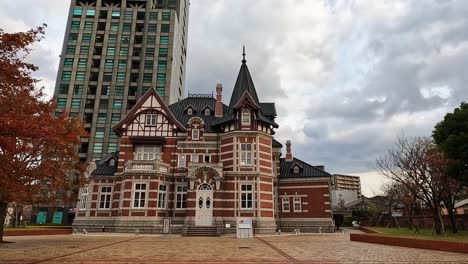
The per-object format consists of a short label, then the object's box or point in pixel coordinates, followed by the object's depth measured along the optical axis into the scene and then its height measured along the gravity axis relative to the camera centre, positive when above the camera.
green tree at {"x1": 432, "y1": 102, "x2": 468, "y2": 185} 24.73 +5.60
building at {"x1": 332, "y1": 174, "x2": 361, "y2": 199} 155.30 +15.16
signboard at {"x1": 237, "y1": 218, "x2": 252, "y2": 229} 25.47 -1.01
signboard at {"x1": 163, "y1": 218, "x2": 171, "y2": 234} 27.94 -1.34
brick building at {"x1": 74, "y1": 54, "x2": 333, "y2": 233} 30.41 +3.59
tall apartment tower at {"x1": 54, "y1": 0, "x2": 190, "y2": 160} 61.44 +30.21
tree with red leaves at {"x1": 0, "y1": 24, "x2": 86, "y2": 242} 12.38 +3.45
